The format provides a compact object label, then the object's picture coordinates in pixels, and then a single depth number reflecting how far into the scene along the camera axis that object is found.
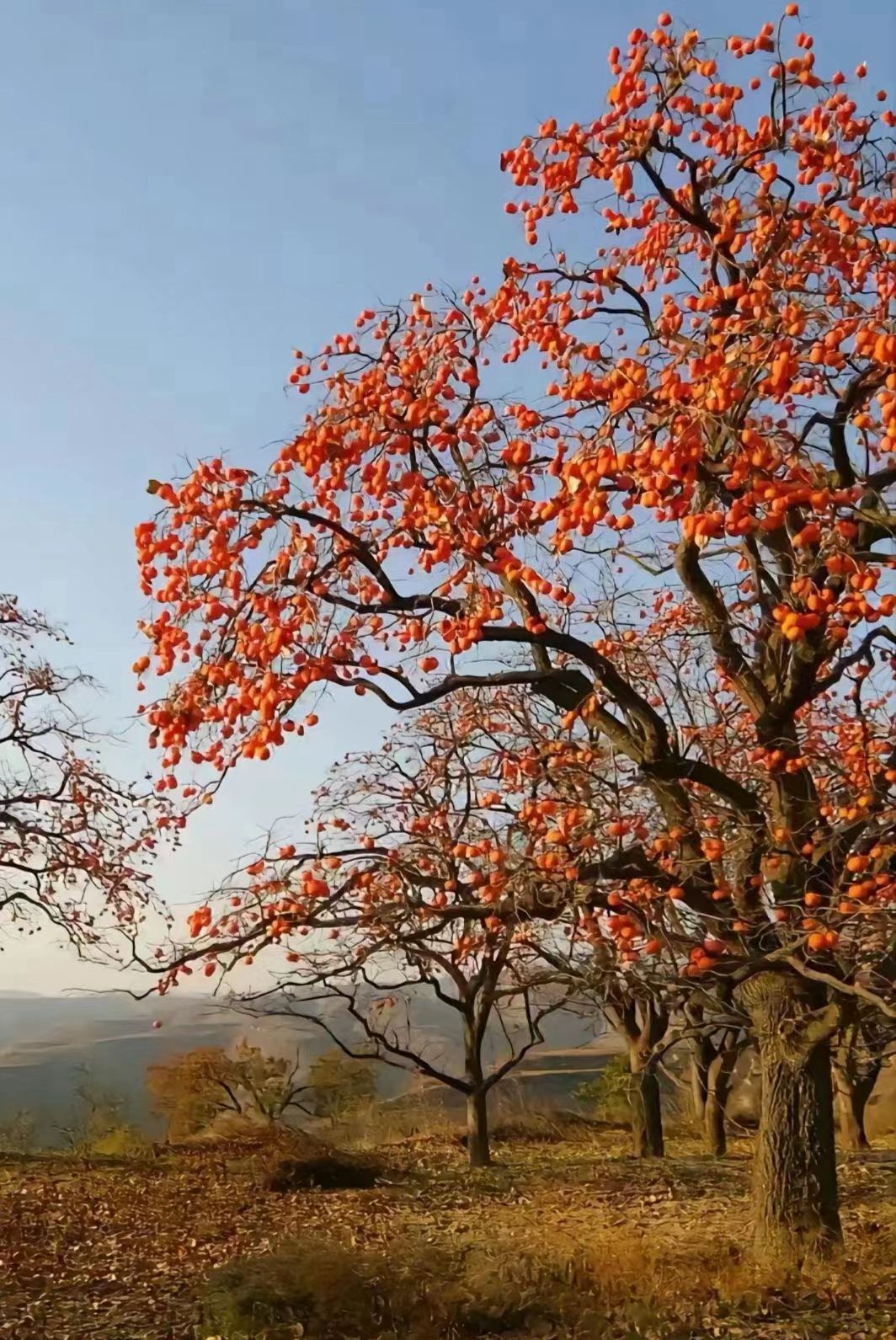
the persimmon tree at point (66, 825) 15.39
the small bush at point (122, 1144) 16.22
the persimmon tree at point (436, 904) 7.78
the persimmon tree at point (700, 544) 6.36
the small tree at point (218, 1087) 18.23
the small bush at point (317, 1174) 12.59
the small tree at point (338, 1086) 19.51
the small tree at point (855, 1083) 13.09
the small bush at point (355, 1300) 6.14
